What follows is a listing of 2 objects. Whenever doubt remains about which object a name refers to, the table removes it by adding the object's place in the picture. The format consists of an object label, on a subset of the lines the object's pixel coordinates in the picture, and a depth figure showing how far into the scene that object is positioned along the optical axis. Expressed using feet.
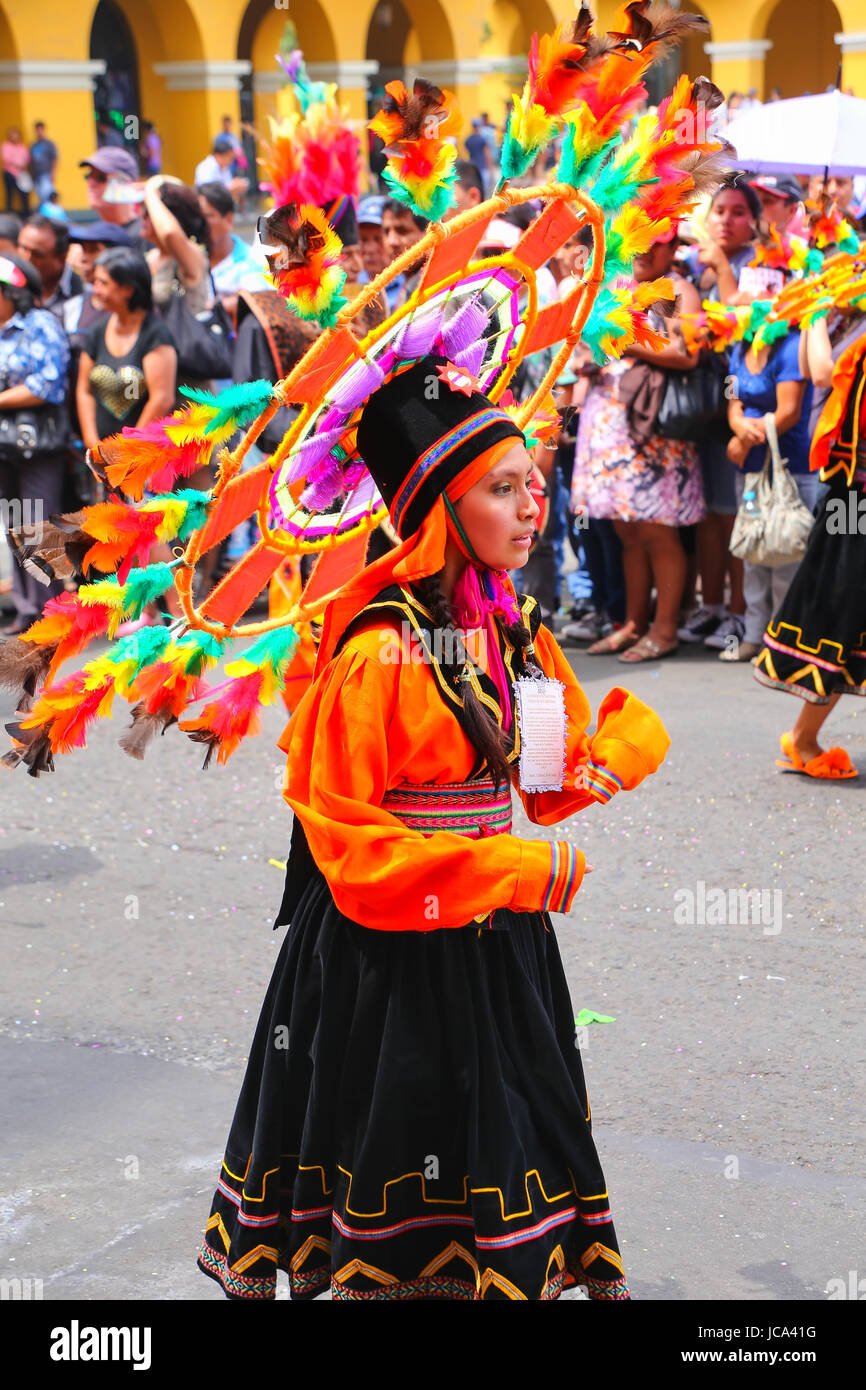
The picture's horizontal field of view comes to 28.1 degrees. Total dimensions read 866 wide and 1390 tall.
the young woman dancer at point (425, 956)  8.63
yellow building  77.97
